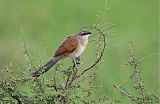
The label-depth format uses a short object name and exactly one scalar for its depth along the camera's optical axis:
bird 11.10
